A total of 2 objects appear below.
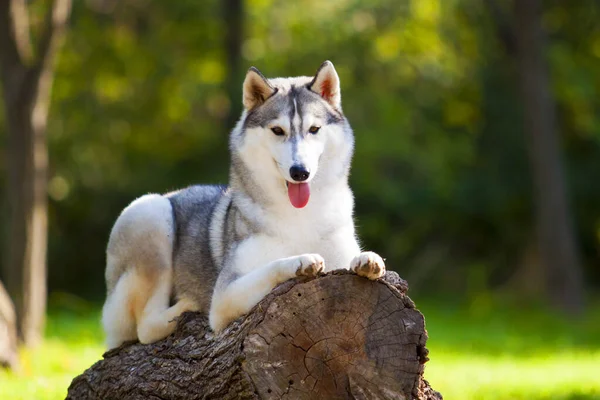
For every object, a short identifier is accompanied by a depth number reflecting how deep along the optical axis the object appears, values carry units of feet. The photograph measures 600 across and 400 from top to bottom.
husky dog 33.68
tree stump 31.94
